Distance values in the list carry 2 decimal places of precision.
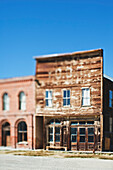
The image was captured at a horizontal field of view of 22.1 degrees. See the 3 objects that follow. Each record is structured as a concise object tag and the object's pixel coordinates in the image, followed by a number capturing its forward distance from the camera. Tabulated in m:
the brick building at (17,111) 29.04
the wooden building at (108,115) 26.78
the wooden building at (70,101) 25.73
